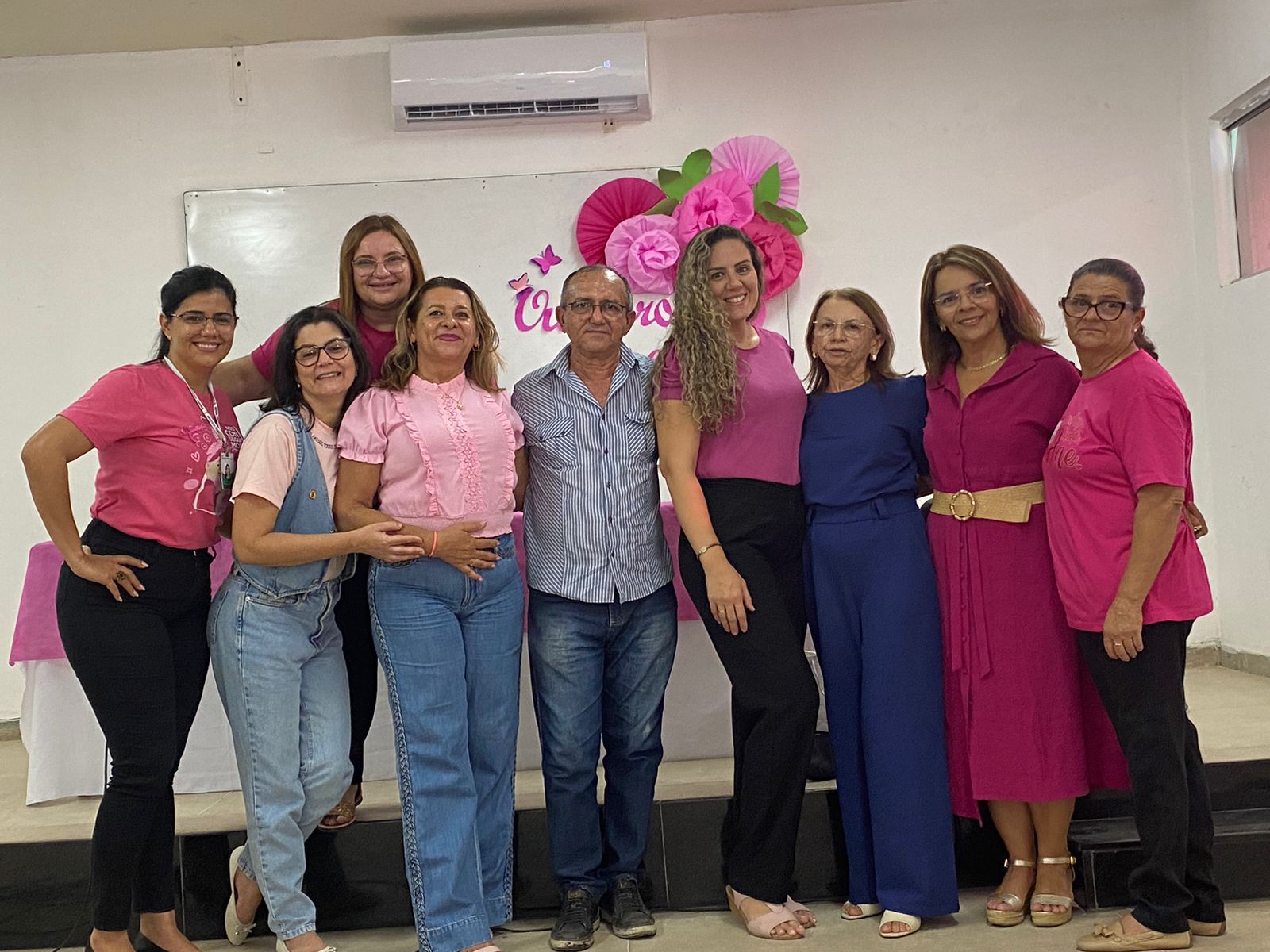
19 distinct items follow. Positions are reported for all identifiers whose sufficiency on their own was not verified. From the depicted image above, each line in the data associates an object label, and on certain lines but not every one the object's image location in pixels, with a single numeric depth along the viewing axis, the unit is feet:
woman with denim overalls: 7.48
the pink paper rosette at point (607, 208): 16.01
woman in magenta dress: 8.12
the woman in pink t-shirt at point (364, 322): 9.02
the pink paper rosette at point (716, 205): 15.71
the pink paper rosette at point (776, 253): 15.87
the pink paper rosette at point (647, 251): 15.85
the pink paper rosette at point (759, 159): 15.92
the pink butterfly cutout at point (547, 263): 16.19
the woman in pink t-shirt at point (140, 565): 7.36
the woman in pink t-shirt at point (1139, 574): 7.37
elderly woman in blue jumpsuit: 8.18
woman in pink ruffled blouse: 7.62
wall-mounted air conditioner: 15.62
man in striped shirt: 8.18
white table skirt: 10.76
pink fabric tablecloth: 10.64
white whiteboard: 16.06
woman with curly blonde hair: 8.14
